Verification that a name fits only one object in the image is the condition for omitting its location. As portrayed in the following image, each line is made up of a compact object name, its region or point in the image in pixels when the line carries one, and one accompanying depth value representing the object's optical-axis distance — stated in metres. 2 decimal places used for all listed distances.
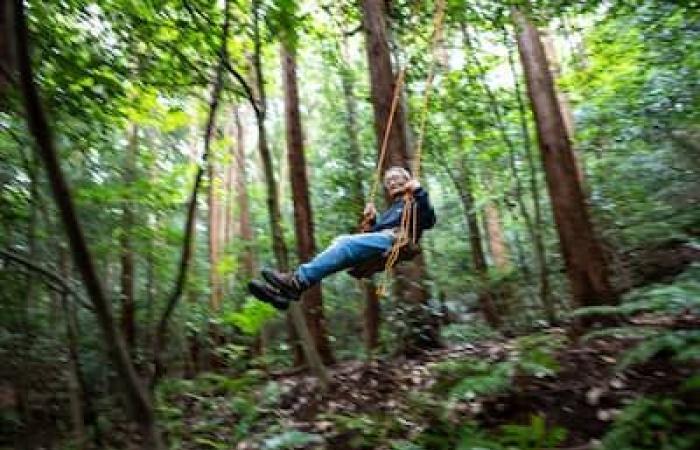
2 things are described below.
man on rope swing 5.06
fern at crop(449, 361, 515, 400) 5.09
